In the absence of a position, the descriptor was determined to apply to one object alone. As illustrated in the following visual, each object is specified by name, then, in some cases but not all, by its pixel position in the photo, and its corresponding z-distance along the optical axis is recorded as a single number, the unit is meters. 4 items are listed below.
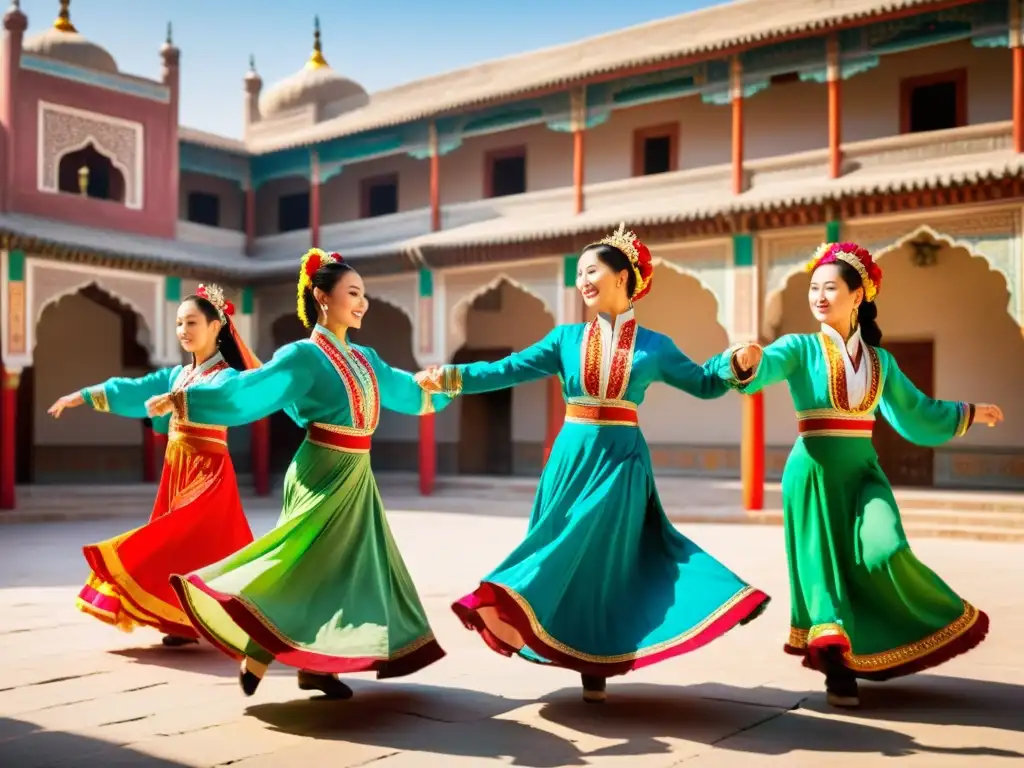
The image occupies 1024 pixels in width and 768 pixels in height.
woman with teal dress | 3.62
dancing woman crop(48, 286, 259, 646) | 4.80
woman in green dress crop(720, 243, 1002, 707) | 3.79
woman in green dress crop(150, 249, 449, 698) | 3.62
